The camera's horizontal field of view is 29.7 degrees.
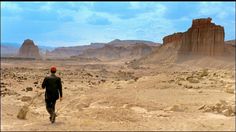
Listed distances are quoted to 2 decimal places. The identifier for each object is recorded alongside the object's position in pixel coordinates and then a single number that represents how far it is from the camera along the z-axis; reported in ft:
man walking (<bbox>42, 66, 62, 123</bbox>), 37.99
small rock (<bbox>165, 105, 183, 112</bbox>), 47.00
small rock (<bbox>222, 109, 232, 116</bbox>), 42.07
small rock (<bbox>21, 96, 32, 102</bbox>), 58.74
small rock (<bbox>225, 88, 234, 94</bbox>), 58.15
